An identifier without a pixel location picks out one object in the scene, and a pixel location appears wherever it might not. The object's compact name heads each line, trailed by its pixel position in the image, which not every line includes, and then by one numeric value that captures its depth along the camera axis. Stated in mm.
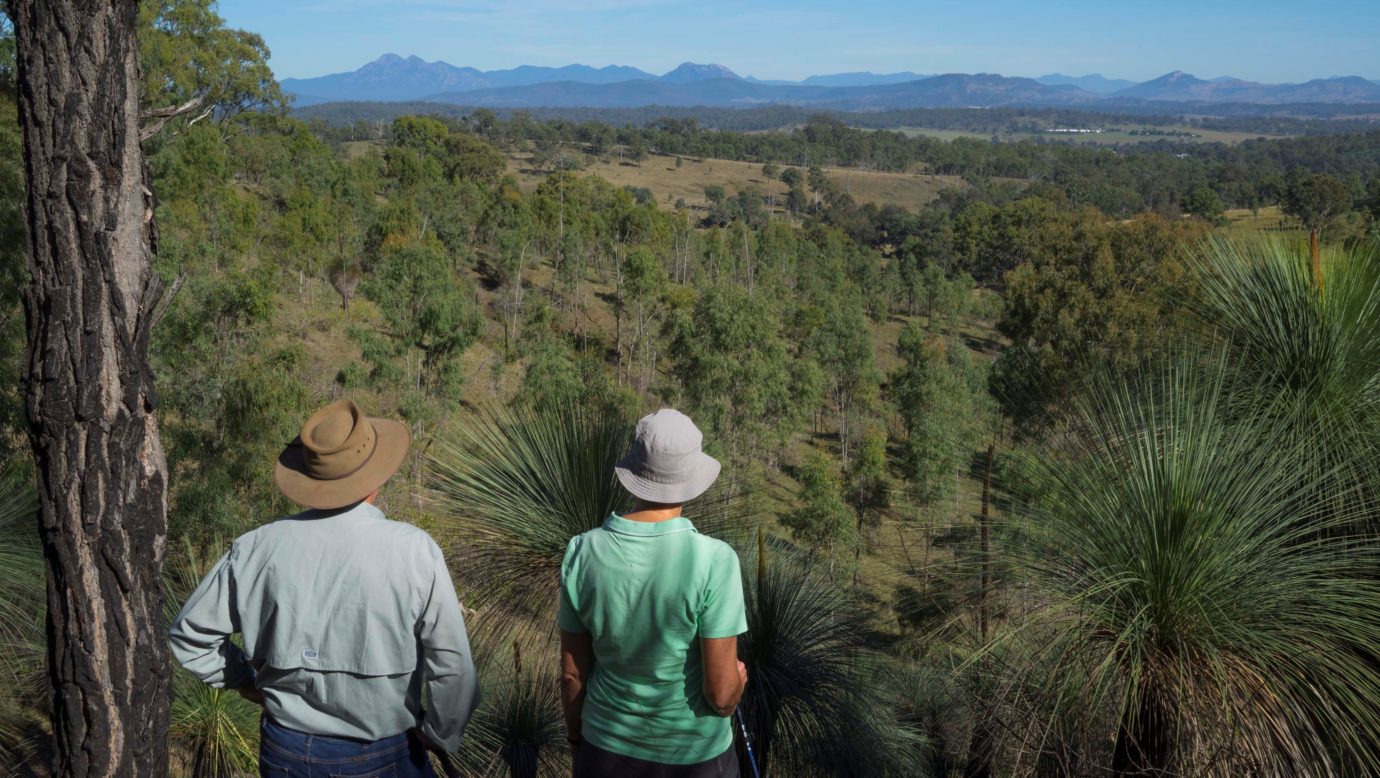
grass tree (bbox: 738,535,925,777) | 4406
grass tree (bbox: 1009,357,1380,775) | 3301
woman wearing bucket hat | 2621
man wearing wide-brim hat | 2486
